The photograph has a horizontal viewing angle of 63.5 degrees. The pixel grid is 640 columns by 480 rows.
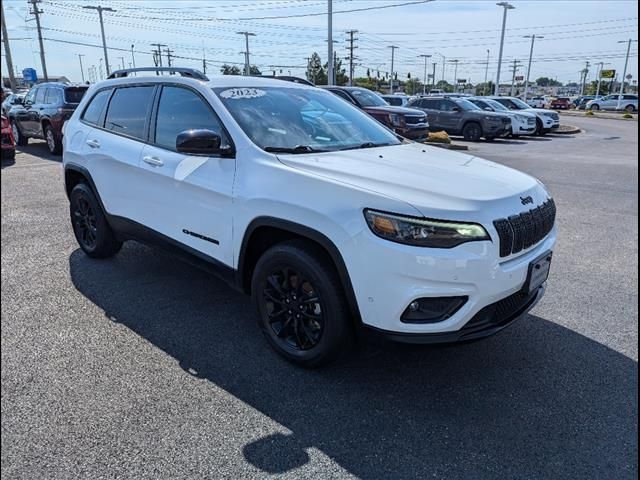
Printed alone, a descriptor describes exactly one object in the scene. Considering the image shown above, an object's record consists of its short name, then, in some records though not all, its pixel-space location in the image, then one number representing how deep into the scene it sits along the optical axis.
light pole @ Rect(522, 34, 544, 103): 60.16
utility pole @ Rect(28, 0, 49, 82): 40.39
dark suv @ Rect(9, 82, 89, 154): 12.62
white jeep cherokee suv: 2.68
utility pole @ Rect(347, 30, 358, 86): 73.38
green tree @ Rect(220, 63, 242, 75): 75.36
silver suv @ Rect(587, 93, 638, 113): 49.40
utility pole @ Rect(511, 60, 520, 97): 85.79
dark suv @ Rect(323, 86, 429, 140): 15.45
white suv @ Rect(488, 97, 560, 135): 22.73
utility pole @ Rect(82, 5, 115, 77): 49.15
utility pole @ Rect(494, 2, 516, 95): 42.19
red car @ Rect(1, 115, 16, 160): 10.70
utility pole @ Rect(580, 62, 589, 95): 95.22
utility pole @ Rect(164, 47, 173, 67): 77.11
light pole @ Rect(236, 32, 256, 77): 63.22
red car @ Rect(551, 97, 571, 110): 57.81
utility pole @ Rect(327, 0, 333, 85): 31.86
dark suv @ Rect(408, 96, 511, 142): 19.58
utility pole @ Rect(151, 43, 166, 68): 67.38
